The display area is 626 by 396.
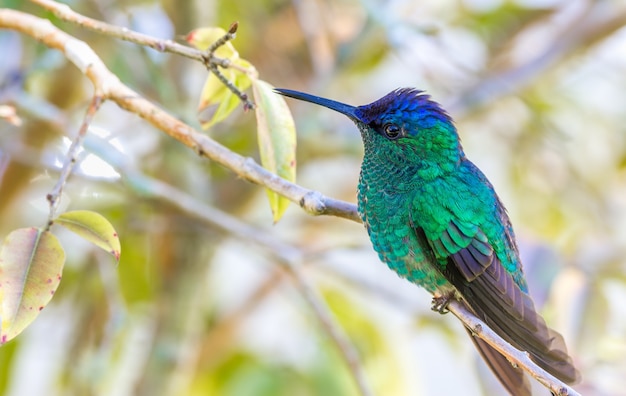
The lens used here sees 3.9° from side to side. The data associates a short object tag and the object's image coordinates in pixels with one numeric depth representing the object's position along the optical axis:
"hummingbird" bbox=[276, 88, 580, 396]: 2.13
